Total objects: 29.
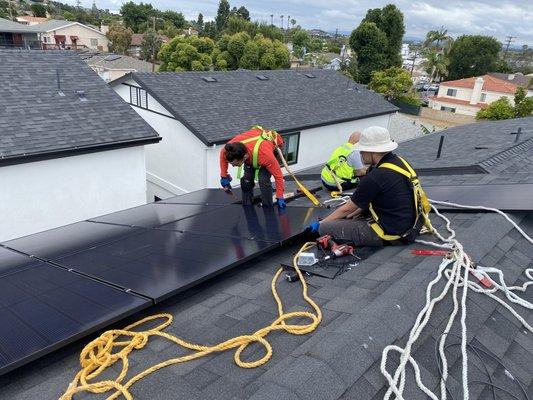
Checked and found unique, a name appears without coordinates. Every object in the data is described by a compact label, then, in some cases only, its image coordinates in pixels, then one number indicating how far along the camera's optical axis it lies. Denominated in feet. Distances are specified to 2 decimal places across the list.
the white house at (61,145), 35.55
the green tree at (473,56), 228.43
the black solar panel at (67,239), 16.71
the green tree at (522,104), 122.01
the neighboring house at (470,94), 175.63
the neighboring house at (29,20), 329.21
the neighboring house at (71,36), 267.39
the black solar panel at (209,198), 23.50
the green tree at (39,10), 426.10
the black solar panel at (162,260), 12.44
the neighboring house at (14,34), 156.04
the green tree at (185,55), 145.48
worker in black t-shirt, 13.97
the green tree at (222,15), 301.22
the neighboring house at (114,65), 173.06
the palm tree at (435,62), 201.36
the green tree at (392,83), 141.69
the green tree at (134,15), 362.94
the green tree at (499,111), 122.42
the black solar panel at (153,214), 20.32
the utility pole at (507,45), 381.36
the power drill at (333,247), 14.53
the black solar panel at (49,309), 9.29
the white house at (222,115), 54.13
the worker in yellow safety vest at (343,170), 27.12
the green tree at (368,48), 160.76
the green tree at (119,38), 273.75
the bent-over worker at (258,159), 19.95
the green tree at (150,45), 227.40
